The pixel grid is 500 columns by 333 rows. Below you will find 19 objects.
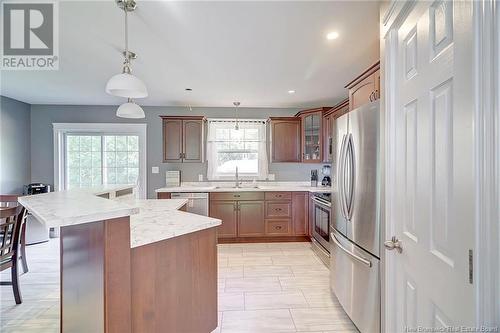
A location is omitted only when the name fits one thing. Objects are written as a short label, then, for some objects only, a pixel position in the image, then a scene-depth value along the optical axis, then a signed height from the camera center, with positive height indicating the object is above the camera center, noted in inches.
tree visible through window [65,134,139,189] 181.3 +4.7
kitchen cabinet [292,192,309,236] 161.2 -32.8
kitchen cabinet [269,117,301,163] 176.7 +22.2
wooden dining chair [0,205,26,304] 82.4 -29.5
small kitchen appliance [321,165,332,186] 176.6 -8.2
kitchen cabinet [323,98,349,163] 144.3 +24.1
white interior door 31.6 -0.3
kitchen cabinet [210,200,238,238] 157.2 -33.2
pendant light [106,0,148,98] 65.8 +24.6
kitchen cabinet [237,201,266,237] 158.4 -36.2
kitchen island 44.3 -22.4
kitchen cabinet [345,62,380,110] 72.8 +26.6
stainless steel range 122.8 -33.2
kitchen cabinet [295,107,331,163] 163.9 +22.3
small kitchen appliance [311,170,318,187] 187.3 -10.2
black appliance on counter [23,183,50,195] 159.8 -15.5
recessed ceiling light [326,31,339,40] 81.3 +45.8
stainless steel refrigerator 61.6 -15.4
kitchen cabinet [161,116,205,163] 169.9 +19.6
